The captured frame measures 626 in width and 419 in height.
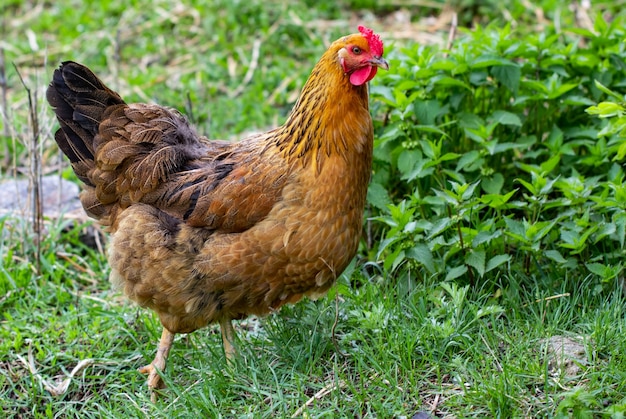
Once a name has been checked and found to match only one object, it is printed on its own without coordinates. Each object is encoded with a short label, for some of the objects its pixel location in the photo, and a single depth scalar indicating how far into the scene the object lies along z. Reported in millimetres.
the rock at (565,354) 3619
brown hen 3893
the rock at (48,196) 5930
